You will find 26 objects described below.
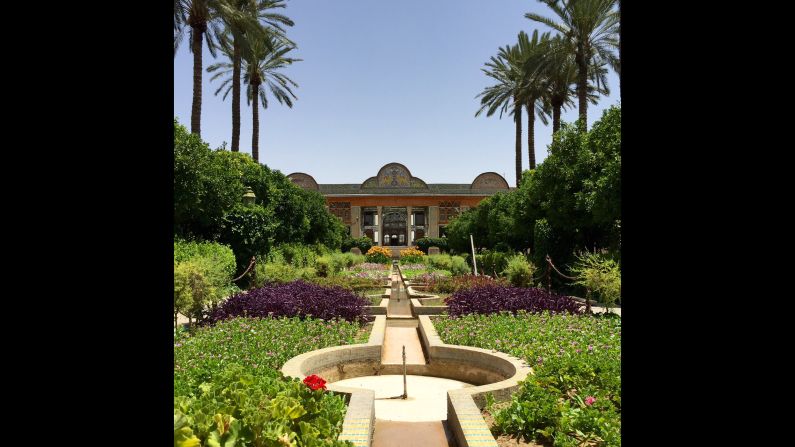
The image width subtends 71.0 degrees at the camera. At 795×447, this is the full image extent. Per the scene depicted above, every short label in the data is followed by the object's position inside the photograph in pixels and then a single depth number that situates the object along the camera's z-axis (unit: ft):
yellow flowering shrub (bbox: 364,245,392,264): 110.95
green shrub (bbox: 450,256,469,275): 73.77
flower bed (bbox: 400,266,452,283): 64.30
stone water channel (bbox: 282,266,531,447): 15.10
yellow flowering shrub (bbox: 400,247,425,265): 111.04
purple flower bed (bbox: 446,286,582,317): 32.71
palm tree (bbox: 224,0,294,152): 61.98
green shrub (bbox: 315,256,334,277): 62.90
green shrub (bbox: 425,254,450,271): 82.38
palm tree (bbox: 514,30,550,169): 68.49
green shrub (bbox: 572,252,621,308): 30.96
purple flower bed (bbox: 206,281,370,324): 31.17
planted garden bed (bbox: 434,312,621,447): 12.96
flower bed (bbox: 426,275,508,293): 47.78
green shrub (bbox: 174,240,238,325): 27.02
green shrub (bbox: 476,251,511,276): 65.67
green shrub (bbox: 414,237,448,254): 146.33
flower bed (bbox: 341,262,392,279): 70.57
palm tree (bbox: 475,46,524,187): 89.89
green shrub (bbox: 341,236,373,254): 141.90
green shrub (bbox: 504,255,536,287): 46.55
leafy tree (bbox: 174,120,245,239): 45.29
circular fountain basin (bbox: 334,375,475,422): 19.30
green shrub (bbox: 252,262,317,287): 47.07
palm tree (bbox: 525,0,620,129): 60.49
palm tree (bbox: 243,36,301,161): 82.92
